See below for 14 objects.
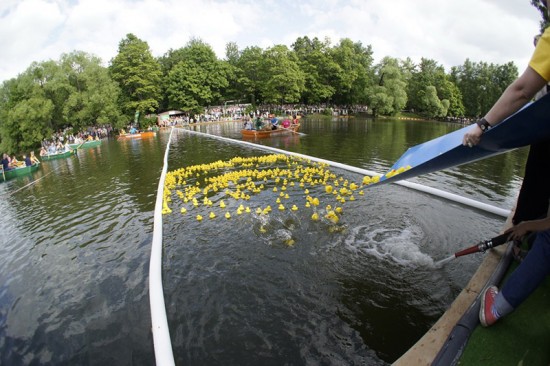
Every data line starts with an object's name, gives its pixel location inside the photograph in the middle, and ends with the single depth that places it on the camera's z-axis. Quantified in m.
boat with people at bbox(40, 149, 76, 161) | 25.53
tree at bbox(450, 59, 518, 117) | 61.81
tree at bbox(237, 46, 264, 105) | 62.88
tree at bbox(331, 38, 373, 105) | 63.12
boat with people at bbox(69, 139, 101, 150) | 29.72
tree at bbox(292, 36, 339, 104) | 62.88
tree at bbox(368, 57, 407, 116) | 55.15
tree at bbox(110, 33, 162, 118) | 51.34
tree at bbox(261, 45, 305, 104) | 57.81
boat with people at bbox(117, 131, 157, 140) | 36.88
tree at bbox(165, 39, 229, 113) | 56.78
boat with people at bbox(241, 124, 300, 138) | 25.81
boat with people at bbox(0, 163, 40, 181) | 18.70
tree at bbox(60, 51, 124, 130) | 41.22
